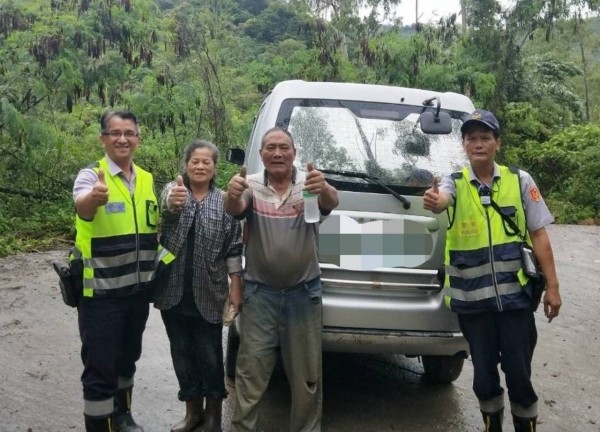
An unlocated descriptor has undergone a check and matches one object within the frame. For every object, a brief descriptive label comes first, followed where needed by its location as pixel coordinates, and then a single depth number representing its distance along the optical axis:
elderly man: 3.27
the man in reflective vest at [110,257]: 3.26
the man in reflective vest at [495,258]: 3.23
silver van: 3.56
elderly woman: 3.47
